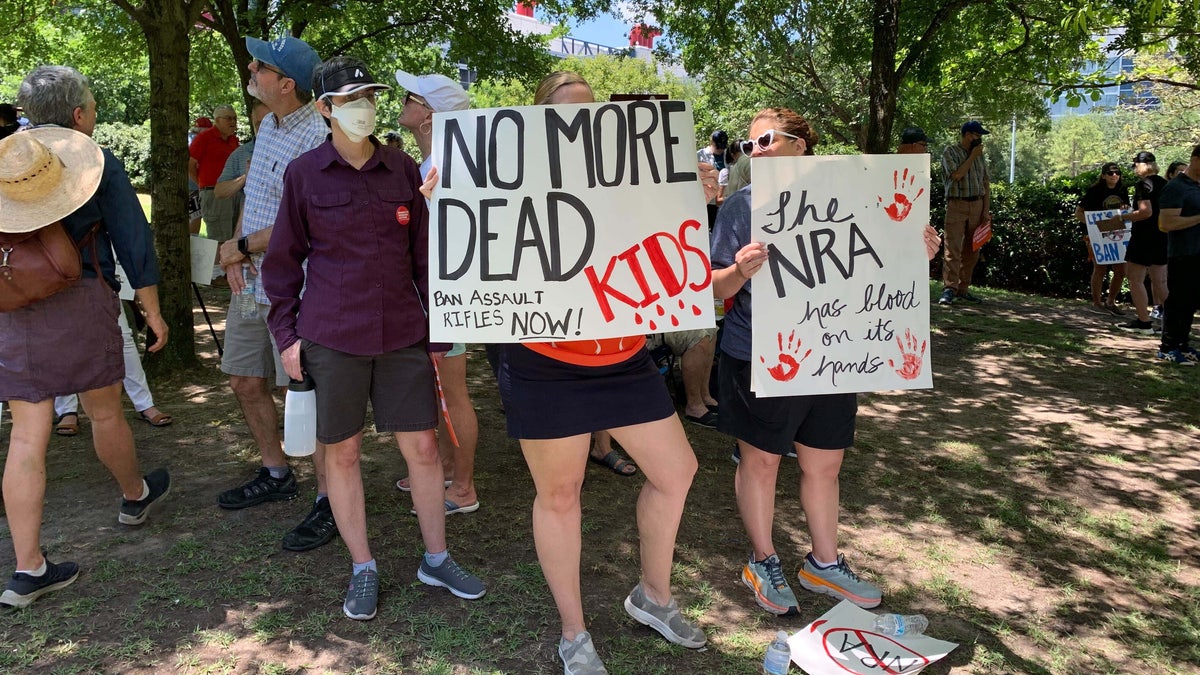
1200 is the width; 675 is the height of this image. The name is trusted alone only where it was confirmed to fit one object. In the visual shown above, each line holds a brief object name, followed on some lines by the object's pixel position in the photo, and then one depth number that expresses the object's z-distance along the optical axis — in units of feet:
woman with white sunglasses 10.14
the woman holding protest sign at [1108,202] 33.24
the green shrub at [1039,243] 39.34
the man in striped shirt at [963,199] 33.01
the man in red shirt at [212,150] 26.66
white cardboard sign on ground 9.41
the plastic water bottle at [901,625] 10.08
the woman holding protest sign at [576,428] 8.73
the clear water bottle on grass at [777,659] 9.45
